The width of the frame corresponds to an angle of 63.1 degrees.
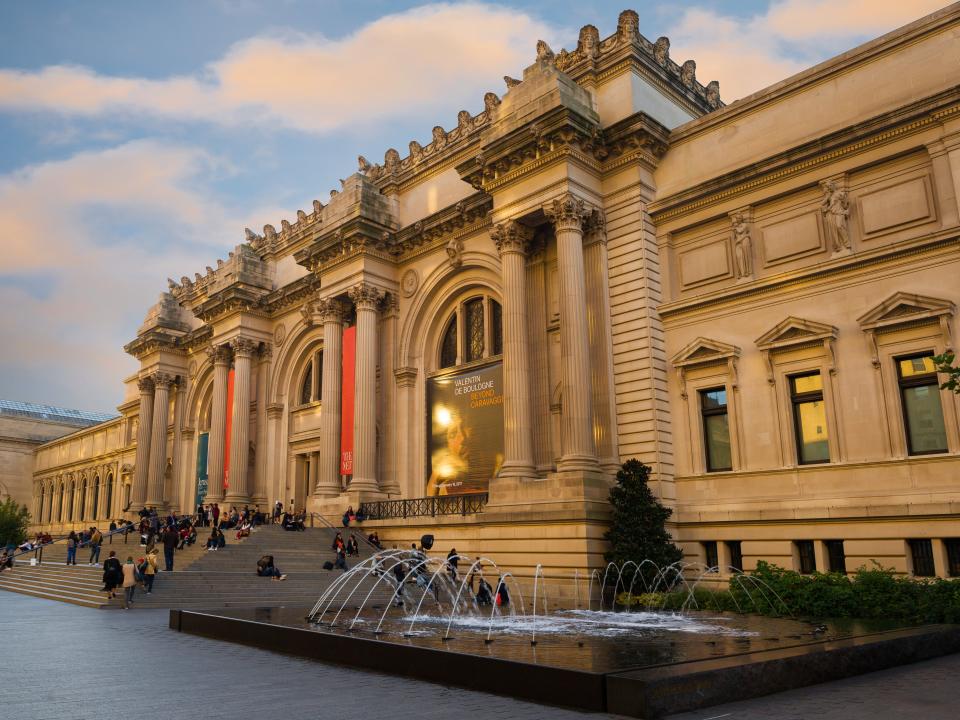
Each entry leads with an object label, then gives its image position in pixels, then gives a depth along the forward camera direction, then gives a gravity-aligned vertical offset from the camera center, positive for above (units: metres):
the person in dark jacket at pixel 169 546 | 26.33 -0.51
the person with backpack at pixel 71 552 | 32.28 -0.79
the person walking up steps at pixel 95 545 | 31.86 -0.53
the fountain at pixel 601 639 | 8.78 -1.81
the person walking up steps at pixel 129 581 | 21.92 -1.39
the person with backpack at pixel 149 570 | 23.33 -1.15
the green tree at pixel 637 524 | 21.34 -0.07
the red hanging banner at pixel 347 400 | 34.38 +5.60
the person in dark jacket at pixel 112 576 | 23.17 -1.29
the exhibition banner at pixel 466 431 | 29.84 +3.65
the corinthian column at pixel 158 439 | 49.66 +5.86
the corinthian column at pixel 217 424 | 42.75 +5.79
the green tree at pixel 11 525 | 63.19 +0.70
